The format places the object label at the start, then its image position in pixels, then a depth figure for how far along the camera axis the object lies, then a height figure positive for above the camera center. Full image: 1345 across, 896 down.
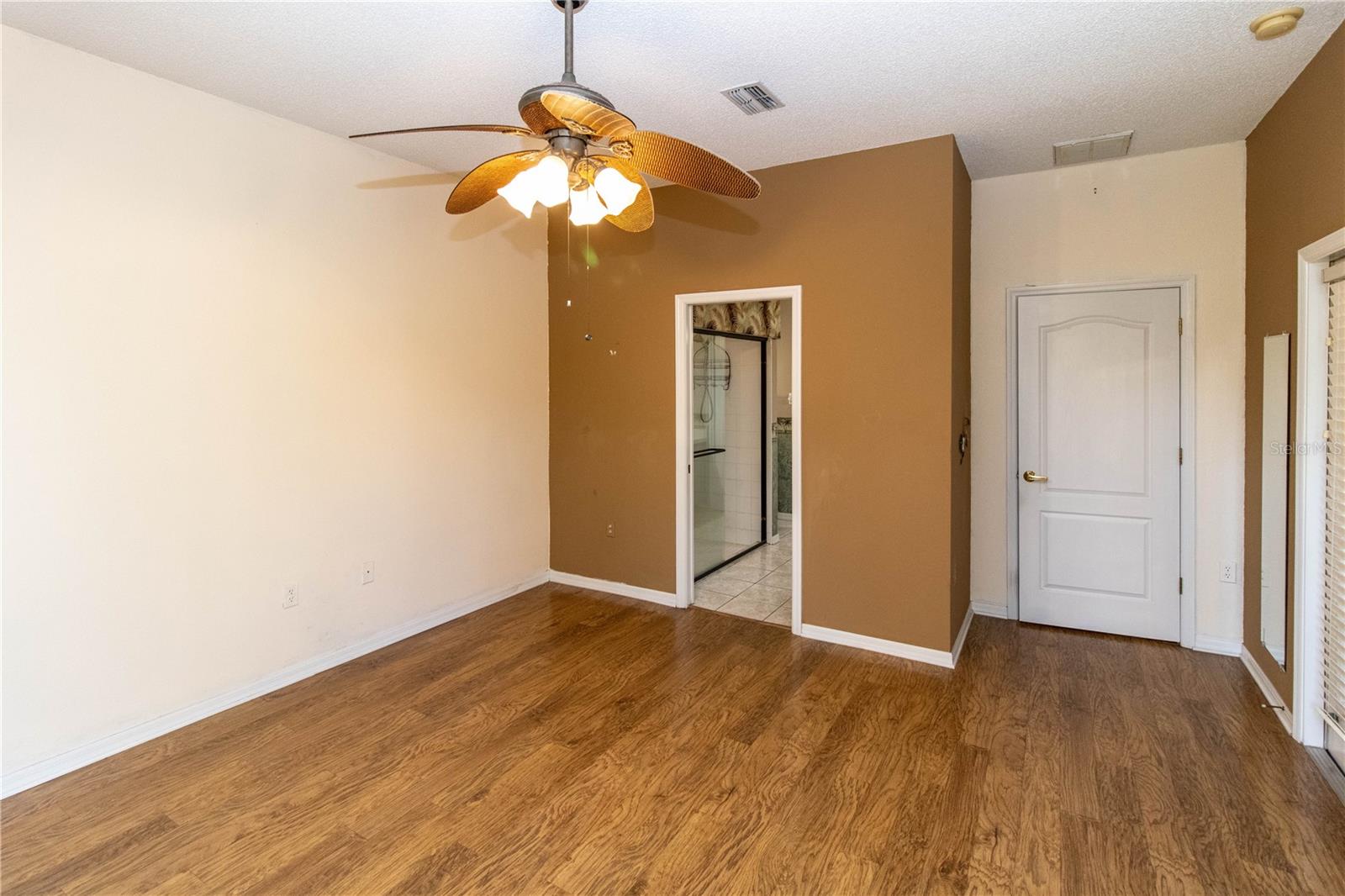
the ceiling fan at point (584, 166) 1.86 +0.85
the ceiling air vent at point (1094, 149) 3.40 +1.50
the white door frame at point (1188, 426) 3.62 +0.05
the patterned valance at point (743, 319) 5.18 +0.99
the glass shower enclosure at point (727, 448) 5.12 -0.09
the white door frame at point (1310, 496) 2.61 -0.24
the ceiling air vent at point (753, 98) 2.85 +1.48
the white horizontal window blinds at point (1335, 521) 2.46 -0.33
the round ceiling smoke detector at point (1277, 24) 2.22 +1.38
